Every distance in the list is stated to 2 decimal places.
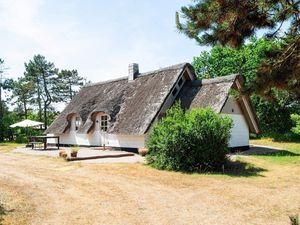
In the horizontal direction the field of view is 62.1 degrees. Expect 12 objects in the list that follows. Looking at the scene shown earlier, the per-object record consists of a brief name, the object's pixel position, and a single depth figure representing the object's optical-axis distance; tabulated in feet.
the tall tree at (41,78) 115.34
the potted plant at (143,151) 42.24
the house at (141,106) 46.86
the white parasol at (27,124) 64.88
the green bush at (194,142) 32.54
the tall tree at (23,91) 113.28
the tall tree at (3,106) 84.35
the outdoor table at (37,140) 53.83
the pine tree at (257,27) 13.00
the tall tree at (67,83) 121.91
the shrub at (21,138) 80.51
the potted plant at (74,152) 39.70
